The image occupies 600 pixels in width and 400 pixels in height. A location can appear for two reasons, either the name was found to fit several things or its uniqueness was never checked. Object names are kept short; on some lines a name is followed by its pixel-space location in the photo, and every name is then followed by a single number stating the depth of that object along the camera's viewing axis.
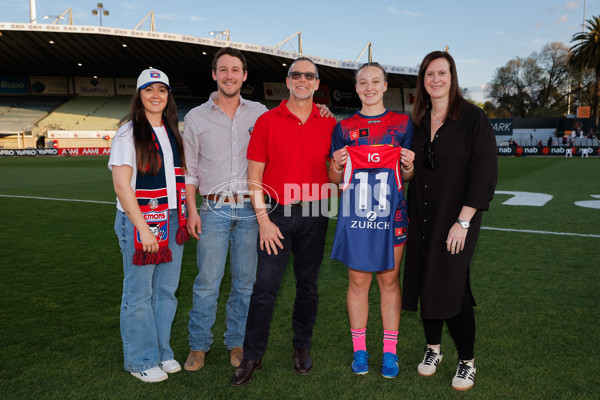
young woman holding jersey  2.98
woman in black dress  2.84
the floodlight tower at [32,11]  35.28
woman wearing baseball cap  2.89
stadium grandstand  37.25
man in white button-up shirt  3.25
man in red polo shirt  3.03
